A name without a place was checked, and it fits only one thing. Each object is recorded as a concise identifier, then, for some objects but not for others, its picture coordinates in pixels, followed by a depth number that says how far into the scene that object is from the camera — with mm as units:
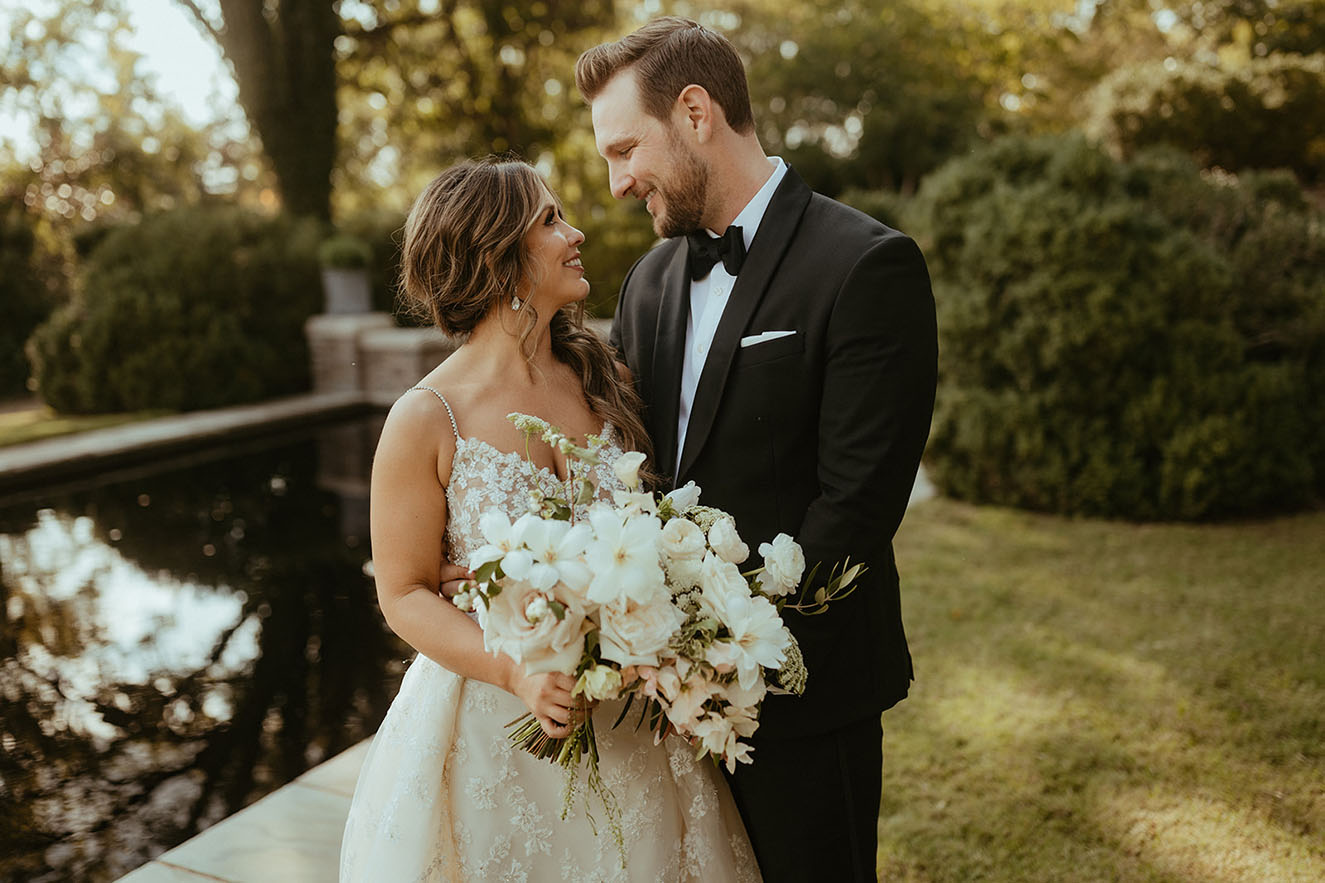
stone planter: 12844
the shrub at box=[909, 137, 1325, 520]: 6238
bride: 1879
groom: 1832
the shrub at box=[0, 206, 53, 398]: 14711
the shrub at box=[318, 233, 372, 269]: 12594
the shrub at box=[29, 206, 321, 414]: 11453
